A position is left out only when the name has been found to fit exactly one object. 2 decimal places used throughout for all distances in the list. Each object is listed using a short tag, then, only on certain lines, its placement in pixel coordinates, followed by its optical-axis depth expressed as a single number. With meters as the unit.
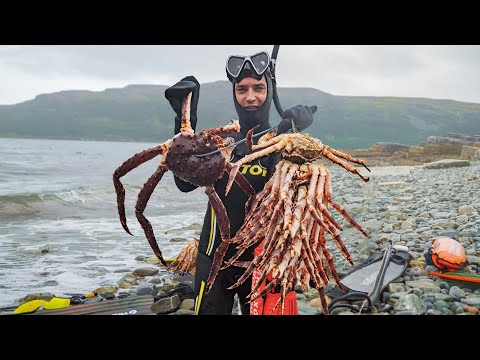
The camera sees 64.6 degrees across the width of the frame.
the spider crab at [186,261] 3.02
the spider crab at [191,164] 1.94
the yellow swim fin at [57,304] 2.70
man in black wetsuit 2.11
